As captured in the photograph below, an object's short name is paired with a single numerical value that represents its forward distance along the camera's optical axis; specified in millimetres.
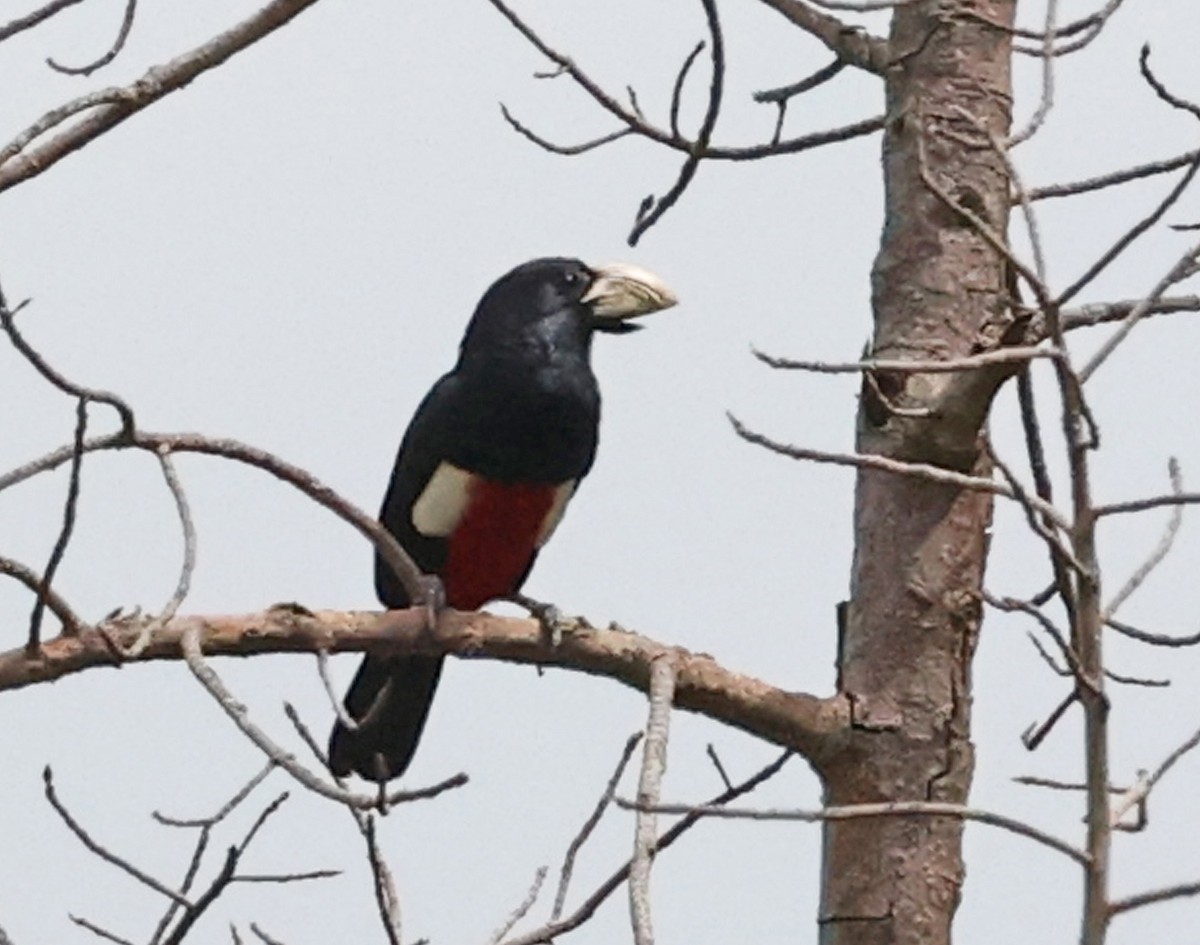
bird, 9531
